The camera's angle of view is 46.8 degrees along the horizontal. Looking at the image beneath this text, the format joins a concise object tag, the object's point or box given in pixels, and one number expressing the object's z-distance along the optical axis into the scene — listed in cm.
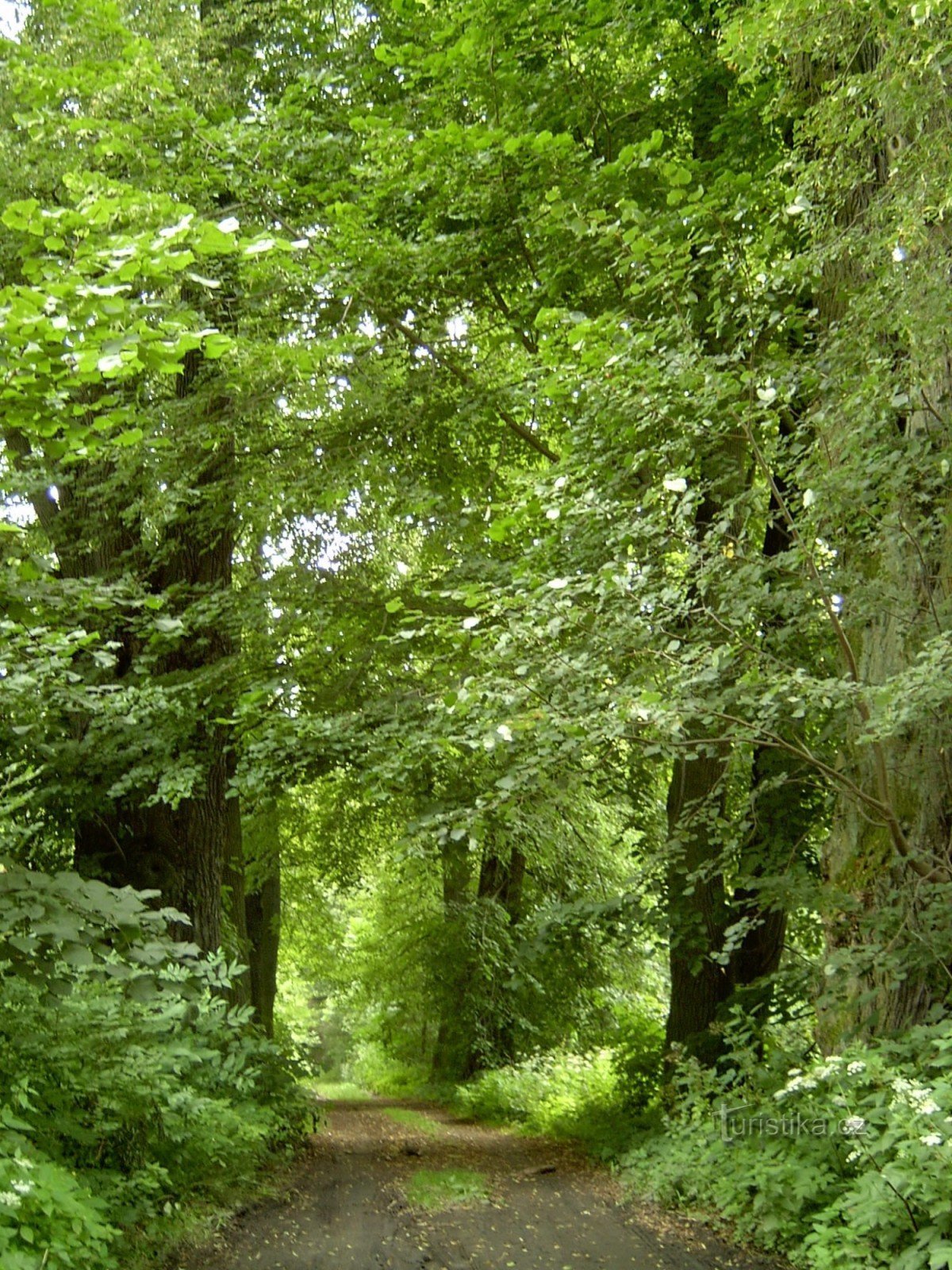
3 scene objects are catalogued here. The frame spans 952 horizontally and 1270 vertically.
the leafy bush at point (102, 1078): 429
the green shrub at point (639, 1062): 1099
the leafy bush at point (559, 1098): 1104
